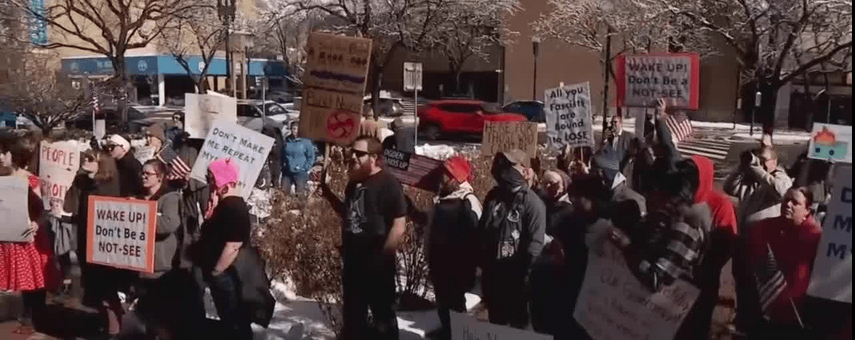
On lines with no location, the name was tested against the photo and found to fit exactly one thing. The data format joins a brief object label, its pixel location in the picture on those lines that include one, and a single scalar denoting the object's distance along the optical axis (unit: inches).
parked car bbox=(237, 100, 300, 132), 815.8
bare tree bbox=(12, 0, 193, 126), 997.2
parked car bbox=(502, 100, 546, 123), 1213.1
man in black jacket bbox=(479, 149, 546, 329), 205.9
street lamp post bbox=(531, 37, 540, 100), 1304.1
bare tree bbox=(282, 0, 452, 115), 1088.8
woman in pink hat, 210.4
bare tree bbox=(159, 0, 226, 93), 1197.1
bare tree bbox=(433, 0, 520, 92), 1289.4
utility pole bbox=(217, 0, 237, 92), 984.3
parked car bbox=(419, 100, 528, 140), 1073.5
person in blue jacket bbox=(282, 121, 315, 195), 473.7
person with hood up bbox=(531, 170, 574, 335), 205.6
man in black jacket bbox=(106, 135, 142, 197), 265.3
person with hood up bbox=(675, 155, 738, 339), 169.3
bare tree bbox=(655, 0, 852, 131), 784.3
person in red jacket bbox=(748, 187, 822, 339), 175.2
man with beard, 212.7
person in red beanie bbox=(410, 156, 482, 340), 223.6
